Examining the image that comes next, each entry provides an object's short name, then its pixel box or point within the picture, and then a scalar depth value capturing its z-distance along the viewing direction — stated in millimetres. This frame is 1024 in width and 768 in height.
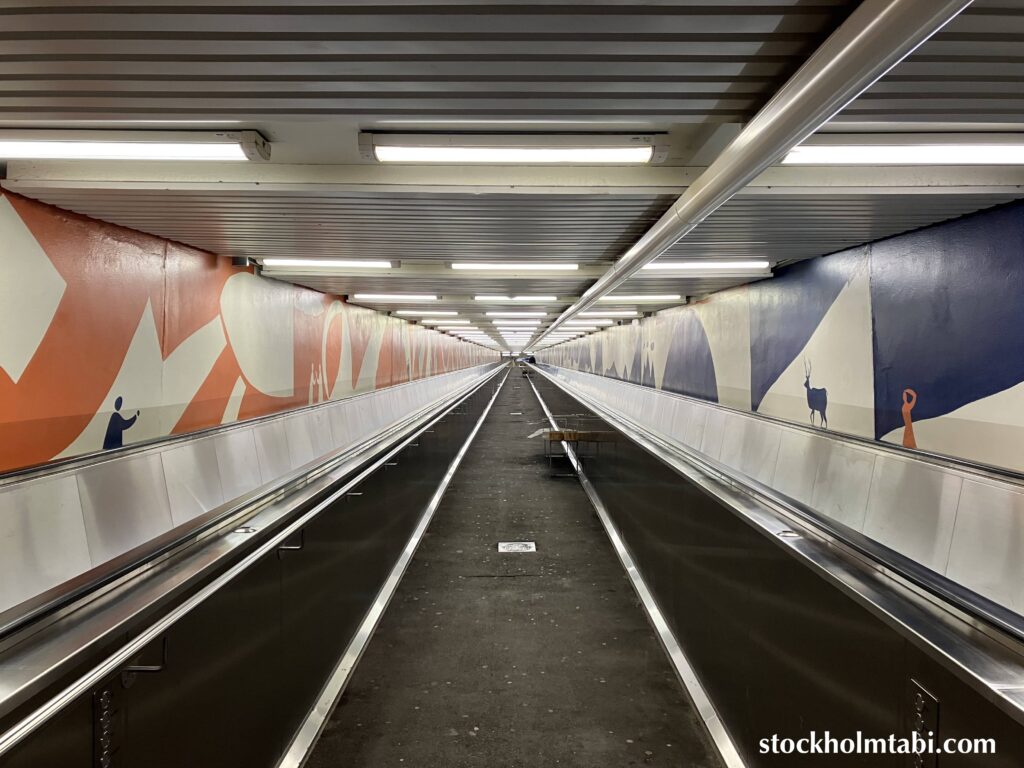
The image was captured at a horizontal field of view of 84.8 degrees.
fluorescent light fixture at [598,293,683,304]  11219
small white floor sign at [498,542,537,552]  6047
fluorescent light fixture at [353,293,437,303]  10882
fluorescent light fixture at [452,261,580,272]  7598
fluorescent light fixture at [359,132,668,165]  3531
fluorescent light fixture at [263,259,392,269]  7551
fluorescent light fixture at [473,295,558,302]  11471
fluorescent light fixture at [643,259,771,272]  7602
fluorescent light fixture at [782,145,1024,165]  3555
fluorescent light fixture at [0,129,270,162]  3387
